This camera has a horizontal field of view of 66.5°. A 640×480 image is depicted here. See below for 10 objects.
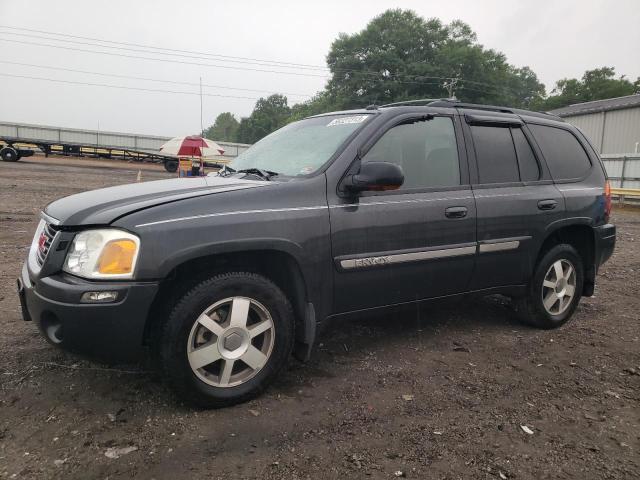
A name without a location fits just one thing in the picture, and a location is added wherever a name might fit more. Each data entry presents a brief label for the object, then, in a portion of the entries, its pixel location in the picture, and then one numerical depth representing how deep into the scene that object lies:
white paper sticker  3.39
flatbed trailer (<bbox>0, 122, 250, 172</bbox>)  28.20
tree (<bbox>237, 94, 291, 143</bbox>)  91.15
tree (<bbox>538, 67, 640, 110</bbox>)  63.97
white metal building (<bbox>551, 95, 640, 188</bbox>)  30.00
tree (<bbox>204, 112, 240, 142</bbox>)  139.70
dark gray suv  2.44
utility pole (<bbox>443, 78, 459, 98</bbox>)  48.19
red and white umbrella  18.88
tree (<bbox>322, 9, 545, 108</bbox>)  50.31
